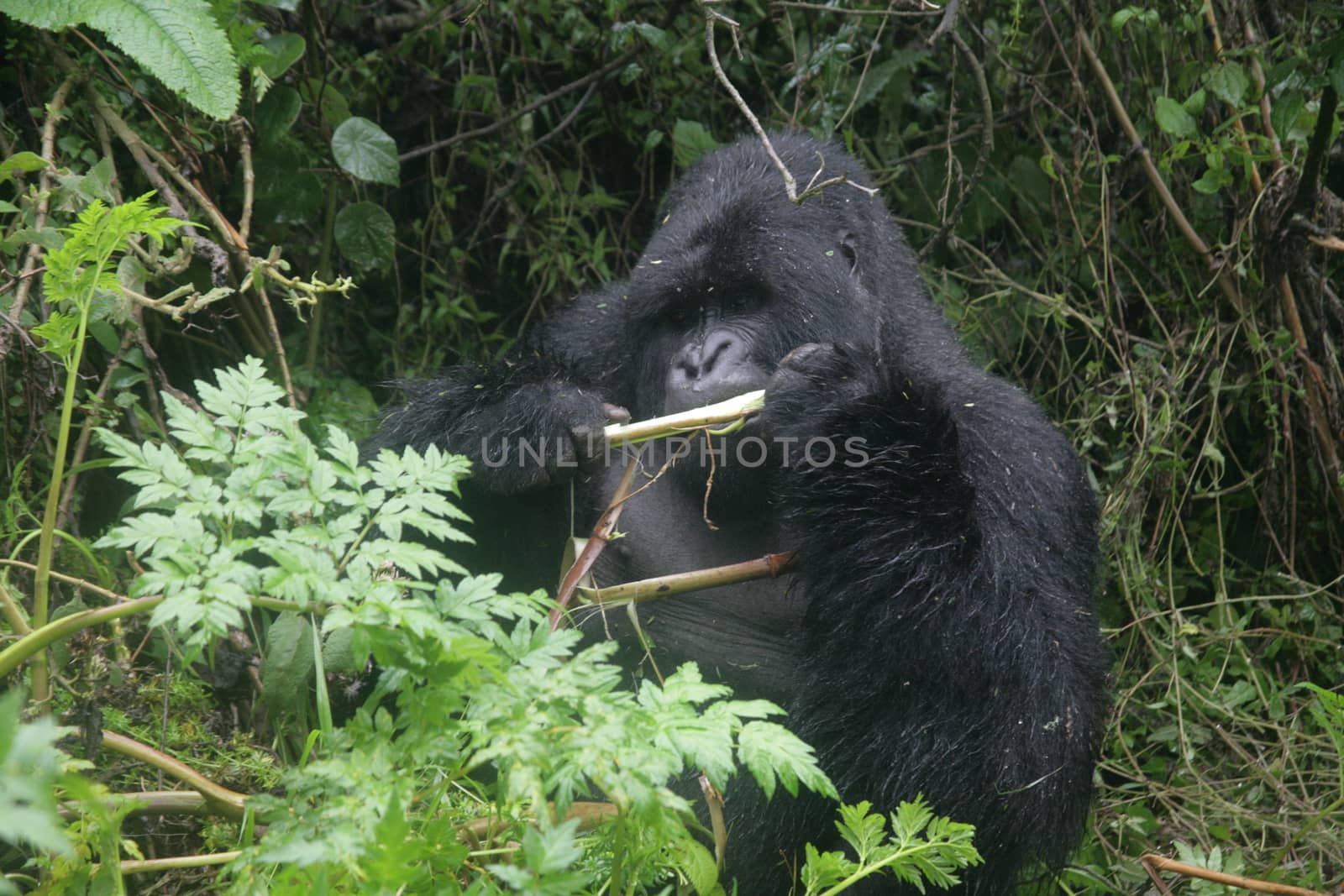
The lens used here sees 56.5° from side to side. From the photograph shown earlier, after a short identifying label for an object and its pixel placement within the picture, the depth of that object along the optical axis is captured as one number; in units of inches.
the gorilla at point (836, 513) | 99.2
